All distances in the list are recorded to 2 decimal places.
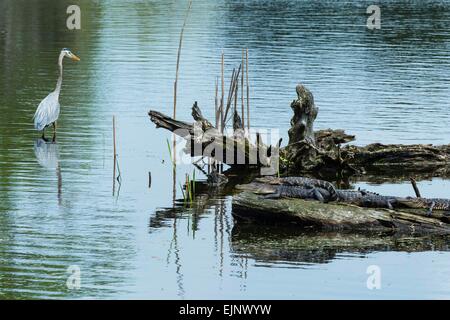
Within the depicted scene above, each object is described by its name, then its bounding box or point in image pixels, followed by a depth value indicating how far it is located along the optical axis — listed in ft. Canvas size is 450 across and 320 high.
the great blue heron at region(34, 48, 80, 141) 106.32
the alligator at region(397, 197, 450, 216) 74.02
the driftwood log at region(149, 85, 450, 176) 90.22
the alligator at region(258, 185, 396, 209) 75.51
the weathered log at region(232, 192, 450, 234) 73.00
